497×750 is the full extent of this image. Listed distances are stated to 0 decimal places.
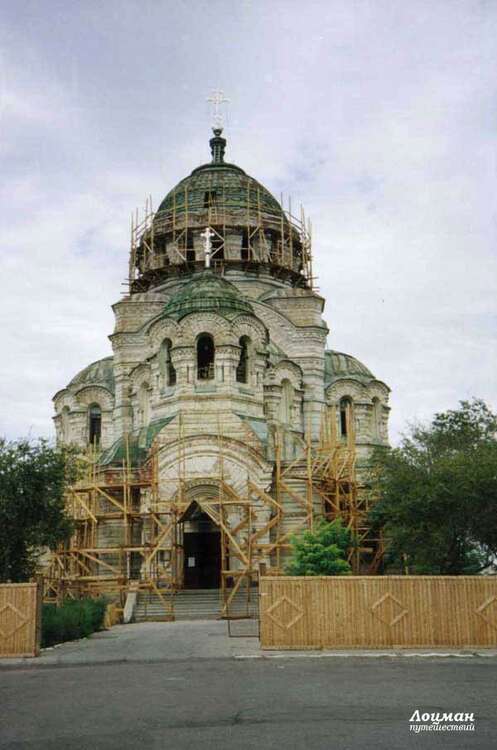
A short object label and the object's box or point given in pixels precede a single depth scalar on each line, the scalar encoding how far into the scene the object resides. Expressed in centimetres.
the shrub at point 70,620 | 1892
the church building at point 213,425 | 2606
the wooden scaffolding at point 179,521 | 2527
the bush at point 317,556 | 2231
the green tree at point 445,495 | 2189
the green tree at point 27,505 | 2094
